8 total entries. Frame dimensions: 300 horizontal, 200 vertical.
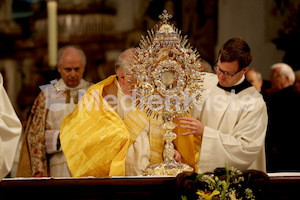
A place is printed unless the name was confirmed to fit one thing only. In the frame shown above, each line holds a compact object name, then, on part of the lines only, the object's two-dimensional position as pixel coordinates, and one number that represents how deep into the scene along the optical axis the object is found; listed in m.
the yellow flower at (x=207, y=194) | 7.87
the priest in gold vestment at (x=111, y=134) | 8.75
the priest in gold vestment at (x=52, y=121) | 9.69
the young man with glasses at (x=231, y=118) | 8.82
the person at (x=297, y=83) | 10.66
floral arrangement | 7.94
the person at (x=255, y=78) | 10.20
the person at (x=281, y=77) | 10.64
